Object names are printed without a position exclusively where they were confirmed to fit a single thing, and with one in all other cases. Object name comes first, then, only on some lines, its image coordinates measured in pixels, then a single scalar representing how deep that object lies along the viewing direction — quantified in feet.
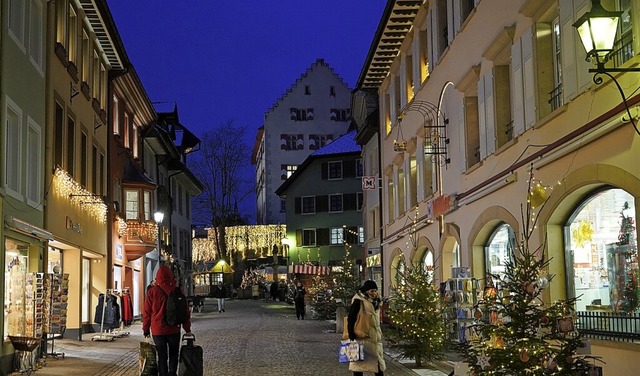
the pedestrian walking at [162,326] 42.14
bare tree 234.58
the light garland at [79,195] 75.61
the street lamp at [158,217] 103.63
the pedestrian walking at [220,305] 167.14
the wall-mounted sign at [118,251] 112.01
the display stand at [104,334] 85.46
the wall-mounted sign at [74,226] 81.82
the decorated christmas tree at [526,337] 31.45
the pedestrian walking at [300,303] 134.92
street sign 120.57
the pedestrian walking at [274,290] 227.61
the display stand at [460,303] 67.05
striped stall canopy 151.84
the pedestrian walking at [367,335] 42.27
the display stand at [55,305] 64.03
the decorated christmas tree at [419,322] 59.26
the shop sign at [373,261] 136.54
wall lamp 30.35
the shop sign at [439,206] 75.92
